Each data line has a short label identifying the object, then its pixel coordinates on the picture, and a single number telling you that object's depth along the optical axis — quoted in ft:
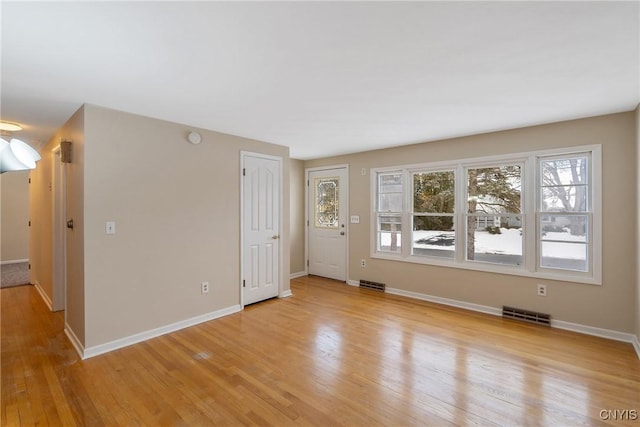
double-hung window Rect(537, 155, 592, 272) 10.59
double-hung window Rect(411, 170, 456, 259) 13.74
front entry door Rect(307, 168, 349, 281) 17.51
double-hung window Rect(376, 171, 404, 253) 15.40
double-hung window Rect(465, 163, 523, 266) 11.99
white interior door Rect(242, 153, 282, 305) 13.33
